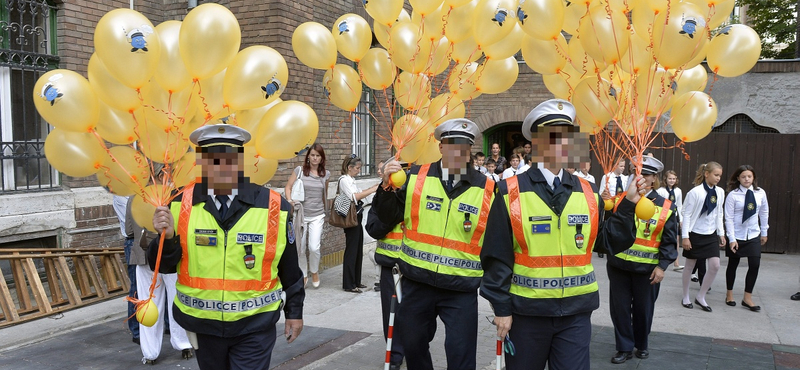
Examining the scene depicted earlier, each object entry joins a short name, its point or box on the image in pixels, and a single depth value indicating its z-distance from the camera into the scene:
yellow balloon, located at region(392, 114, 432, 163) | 5.68
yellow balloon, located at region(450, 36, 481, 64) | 6.10
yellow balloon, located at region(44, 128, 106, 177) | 3.75
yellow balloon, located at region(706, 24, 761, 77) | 5.17
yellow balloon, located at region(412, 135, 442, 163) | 6.19
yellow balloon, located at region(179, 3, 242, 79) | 3.78
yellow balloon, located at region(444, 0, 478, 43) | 5.73
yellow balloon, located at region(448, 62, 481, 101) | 6.39
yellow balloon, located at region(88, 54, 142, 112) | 3.78
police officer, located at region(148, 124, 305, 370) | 3.44
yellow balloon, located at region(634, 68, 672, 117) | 5.23
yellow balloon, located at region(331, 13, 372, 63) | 6.00
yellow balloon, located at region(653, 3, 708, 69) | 4.64
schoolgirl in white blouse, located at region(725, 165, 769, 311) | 8.13
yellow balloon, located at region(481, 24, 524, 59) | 5.80
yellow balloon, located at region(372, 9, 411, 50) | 6.13
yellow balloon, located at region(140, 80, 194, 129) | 3.96
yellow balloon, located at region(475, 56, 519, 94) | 6.39
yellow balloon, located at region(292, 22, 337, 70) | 5.70
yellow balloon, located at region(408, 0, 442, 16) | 5.66
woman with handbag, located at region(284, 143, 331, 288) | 8.55
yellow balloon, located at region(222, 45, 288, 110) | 3.99
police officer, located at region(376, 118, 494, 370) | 4.35
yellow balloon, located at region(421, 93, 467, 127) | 6.29
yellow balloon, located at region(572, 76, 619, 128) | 5.43
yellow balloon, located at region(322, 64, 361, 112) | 5.99
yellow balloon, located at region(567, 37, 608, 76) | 5.59
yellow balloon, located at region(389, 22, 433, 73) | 5.78
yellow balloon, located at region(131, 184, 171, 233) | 3.83
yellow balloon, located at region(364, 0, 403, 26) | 5.86
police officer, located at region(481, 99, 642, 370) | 3.71
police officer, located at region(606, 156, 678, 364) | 5.94
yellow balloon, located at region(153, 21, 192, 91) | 3.88
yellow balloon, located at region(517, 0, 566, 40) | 5.01
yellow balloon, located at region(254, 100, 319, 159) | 3.97
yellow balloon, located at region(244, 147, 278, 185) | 3.76
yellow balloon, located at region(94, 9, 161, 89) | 3.60
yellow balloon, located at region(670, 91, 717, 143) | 5.16
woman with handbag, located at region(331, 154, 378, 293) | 8.50
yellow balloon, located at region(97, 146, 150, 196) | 4.01
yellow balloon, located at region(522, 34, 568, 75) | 5.66
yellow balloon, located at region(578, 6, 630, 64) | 4.95
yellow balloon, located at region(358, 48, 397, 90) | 6.14
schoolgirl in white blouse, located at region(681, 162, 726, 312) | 8.15
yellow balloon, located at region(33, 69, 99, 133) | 3.57
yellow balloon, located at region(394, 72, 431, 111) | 6.26
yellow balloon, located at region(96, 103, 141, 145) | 3.89
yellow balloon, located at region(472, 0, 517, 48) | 5.40
